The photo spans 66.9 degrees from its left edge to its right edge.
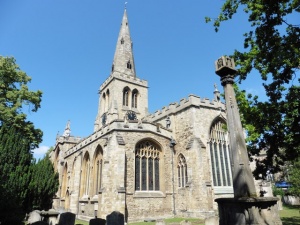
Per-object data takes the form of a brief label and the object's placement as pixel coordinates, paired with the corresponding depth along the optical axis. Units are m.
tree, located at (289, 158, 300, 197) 17.22
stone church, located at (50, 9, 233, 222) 15.13
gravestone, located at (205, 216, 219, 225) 10.41
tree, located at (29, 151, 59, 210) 14.22
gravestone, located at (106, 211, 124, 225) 8.27
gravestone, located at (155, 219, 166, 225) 10.41
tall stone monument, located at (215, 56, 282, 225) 5.23
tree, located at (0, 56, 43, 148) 15.62
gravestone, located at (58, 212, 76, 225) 9.38
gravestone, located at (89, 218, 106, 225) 8.76
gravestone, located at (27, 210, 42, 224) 11.70
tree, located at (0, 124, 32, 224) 10.61
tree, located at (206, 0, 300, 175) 7.96
